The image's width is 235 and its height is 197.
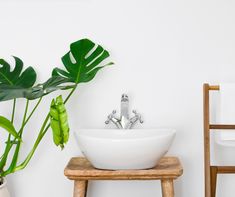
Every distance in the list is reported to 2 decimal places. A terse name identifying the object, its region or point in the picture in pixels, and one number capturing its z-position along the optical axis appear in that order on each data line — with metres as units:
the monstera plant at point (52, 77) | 1.91
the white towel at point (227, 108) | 2.05
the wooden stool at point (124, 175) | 1.85
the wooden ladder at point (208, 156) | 1.98
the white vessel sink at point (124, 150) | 1.81
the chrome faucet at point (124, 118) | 2.14
